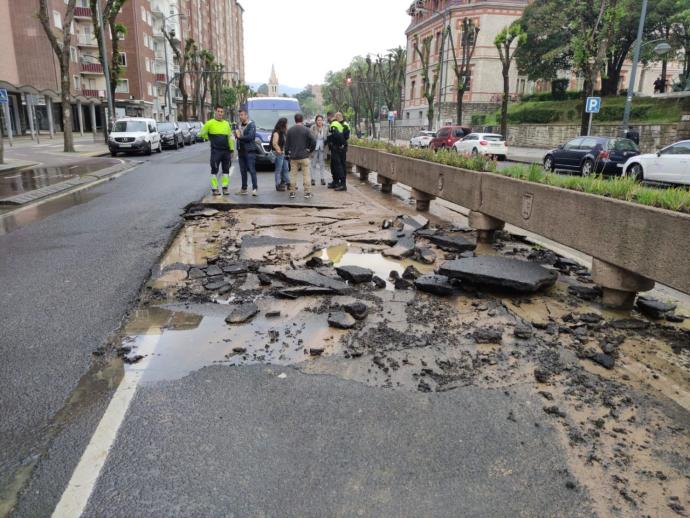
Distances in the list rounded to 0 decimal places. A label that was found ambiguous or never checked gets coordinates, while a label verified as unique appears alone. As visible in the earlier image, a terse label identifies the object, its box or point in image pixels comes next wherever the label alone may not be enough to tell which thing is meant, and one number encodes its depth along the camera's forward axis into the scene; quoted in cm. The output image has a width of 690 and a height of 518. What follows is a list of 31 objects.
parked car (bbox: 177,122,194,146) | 4122
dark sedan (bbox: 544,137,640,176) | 2066
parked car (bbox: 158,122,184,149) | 3562
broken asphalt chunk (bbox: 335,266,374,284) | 601
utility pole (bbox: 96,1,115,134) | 3291
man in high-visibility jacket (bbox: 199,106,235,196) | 1198
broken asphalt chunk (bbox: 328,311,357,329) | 473
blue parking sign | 2534
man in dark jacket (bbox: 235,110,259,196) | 1255
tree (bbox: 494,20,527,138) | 3856
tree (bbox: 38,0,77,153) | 2616
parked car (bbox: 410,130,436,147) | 4345
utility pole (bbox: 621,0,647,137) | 2483
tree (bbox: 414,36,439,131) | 5683
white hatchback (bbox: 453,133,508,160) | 3011
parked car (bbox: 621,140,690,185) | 1700
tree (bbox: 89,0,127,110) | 3297
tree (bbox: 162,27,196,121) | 6081
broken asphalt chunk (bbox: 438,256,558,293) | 554
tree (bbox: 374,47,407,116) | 7175
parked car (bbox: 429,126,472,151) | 3575
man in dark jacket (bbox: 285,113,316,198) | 1242
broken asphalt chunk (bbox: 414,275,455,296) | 559
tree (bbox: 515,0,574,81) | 4912
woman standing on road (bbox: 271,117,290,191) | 1328
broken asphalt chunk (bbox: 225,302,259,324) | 487
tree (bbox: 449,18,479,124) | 4725
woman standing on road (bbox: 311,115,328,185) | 1562
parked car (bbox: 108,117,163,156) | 2836
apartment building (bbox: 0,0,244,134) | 4512
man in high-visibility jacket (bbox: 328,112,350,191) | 1420
